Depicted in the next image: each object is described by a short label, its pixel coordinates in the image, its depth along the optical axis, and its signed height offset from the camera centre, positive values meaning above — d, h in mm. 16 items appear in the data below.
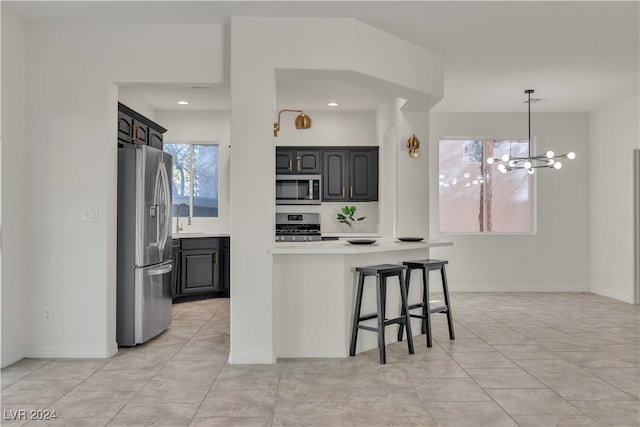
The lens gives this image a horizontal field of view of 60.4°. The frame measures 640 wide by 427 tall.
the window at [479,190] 8133 +377
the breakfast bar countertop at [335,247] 4113 -252
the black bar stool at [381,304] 4148 -692
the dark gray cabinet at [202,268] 7035 -688
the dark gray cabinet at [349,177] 7734 +543
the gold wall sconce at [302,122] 5258 +902
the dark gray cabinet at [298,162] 7711 +753
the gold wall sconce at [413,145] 5863 +753
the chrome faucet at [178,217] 7695 -23
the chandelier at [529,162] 6547 +739
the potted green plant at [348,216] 7781 -8
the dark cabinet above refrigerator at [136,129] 4844 +846
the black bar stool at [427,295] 4672 -700
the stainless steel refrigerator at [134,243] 4566 -230
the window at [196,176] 7969 +573
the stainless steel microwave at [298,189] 7602 +367
